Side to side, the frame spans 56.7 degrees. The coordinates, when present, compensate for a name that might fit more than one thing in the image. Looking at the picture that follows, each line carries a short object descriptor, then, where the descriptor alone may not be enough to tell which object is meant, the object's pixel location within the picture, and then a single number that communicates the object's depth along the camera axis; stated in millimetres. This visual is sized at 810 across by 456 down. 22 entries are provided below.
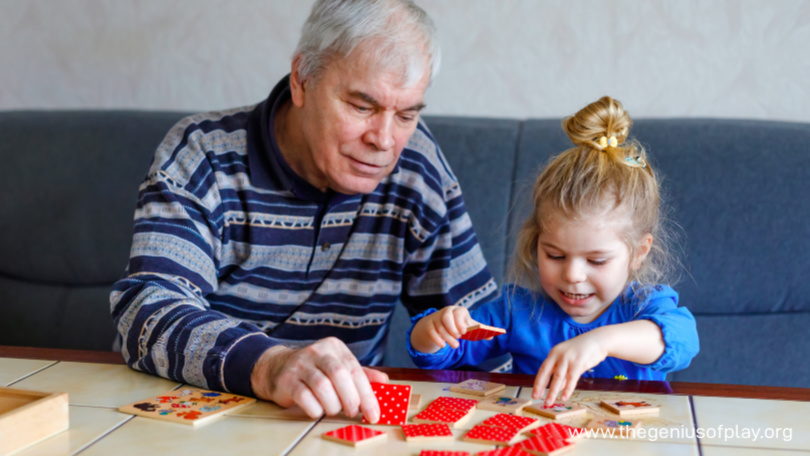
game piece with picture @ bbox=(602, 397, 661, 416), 1000
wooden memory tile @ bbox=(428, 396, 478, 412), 1017
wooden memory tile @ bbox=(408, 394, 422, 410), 1037
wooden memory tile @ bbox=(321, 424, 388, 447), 905
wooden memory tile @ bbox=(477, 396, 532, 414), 1019
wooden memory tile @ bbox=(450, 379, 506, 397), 1086
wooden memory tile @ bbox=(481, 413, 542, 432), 954
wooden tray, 873
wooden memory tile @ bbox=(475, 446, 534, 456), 869
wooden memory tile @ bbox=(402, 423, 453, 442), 912
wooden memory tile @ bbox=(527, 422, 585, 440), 913
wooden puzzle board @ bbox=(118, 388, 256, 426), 986
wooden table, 893
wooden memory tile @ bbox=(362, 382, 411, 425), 985
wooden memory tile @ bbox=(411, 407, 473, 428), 970
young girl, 1322
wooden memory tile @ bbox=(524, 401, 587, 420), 995
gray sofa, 2010
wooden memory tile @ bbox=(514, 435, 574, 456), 867
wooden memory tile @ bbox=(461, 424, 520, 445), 912
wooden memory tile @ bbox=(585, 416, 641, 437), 943
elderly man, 1482
